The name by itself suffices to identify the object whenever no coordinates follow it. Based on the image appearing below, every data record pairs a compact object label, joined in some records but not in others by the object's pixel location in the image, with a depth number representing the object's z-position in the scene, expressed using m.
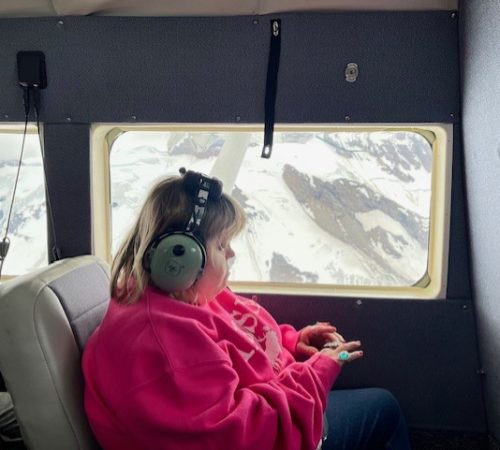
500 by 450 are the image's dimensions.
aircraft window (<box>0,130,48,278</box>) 2.05
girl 1.15
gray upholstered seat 1.21
